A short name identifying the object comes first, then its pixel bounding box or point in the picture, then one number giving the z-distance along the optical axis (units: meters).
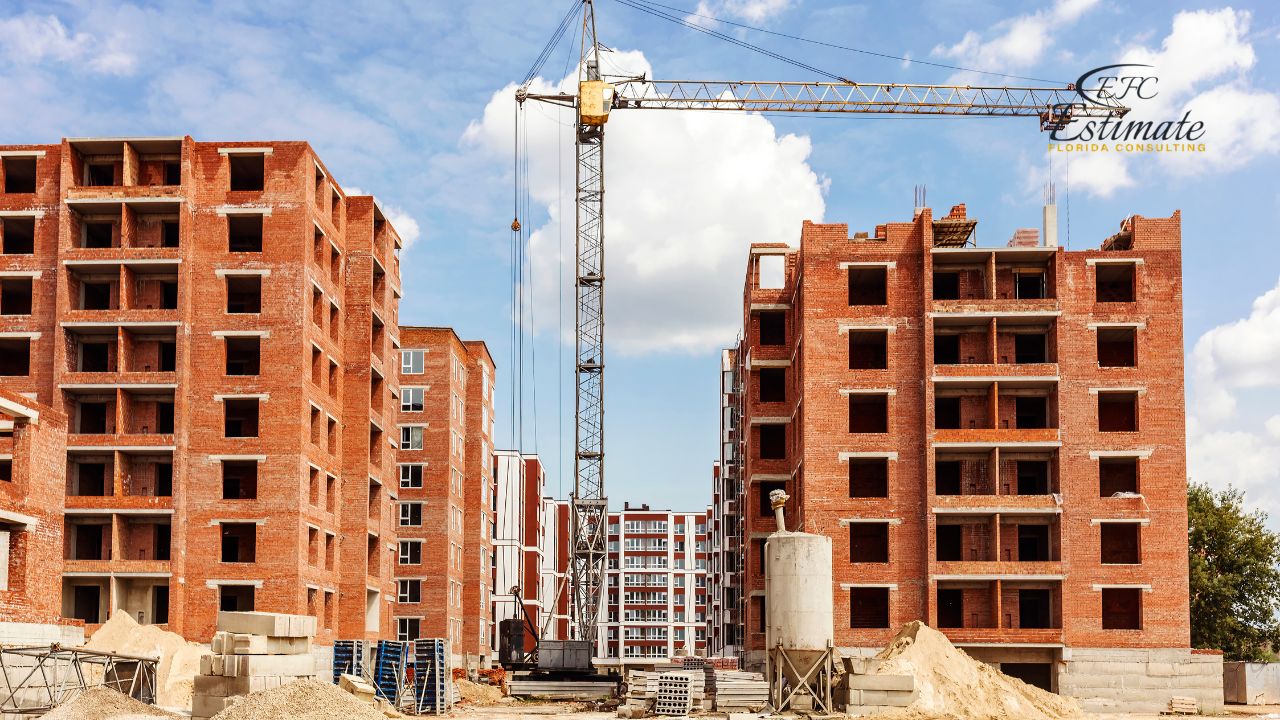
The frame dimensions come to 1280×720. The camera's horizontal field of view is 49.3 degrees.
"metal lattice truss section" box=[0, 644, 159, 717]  38.31
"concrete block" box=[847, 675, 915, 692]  49.16
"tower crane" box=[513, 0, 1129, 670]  88.44
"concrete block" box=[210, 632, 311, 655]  40.34
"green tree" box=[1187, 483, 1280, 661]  80.38
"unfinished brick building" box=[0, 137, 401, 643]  62.00
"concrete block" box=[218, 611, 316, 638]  41.09
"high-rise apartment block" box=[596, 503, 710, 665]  195.00
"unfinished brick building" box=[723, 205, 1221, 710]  63.12
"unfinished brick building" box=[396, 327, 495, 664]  94.12
